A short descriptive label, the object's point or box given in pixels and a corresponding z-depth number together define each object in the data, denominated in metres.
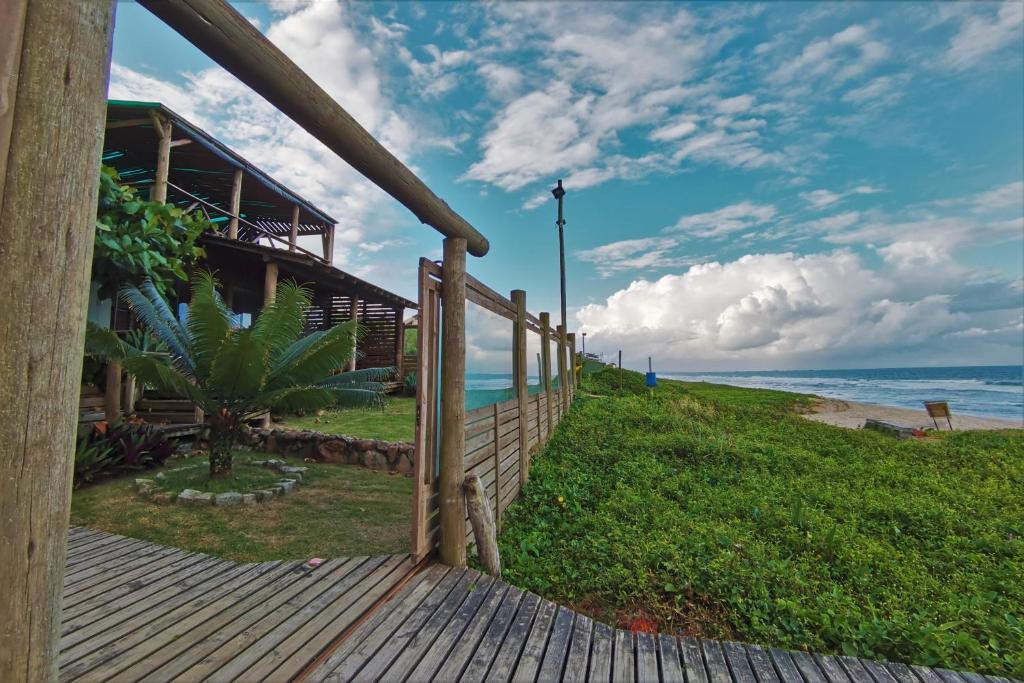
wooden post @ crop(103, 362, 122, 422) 6.94
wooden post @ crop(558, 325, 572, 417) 10.64
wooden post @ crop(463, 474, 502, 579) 3.50
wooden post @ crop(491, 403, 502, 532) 4.46
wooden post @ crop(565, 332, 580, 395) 13.65
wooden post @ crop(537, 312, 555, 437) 8.11
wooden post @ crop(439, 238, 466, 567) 3.50
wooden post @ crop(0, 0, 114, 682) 1.17
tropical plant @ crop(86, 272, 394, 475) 5.00
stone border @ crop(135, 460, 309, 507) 4.79
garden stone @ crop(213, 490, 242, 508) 4.77
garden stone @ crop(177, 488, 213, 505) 4.78
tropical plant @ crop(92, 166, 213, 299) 5.23
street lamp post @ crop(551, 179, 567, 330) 15.39
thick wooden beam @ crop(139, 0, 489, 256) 1.63
